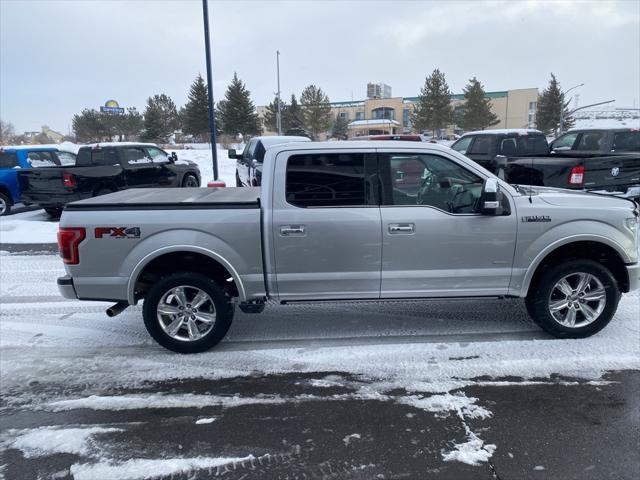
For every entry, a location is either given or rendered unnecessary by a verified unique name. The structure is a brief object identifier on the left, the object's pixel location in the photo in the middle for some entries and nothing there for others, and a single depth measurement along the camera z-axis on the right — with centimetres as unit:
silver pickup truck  434
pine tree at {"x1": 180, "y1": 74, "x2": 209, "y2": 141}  5375
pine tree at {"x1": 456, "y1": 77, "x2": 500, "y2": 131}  6000
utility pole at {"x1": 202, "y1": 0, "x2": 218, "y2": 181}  1205
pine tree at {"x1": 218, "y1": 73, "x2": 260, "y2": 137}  5225
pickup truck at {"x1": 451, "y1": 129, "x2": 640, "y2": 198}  889
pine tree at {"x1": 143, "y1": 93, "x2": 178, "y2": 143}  5522
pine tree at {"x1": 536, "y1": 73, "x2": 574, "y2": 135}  5997
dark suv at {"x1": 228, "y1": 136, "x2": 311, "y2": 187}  1134
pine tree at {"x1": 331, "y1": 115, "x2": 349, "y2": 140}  6612
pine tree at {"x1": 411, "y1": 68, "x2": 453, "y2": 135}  6038
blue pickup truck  1250
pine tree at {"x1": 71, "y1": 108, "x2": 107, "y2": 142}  5950
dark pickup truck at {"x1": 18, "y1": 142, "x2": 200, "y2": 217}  1141
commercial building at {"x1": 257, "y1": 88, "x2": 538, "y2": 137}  9100
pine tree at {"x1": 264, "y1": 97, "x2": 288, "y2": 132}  6123
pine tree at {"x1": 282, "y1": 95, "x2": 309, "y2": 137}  5959
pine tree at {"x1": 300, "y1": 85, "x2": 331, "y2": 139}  5853
